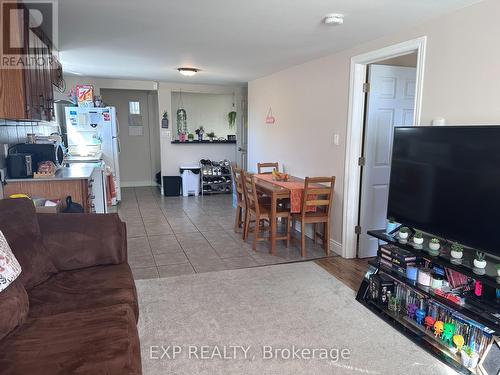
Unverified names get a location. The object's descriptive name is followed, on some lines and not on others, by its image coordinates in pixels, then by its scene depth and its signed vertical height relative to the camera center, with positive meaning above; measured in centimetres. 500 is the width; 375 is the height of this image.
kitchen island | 320 -53
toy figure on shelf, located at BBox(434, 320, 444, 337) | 227 -124
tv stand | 199 -112
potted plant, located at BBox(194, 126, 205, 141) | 775 +0
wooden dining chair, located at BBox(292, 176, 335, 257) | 376 -79
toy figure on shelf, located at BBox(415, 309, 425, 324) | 242 -124
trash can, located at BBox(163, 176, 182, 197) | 725 -109
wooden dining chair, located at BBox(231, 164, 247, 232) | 450 -87
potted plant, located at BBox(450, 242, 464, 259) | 218 -71
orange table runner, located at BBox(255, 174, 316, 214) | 387 -71
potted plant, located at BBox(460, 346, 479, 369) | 202 -129
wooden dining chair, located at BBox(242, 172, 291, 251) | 400 -89
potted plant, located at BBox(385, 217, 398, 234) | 275 -71
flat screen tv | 201 -30
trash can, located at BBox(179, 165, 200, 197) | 728 -98
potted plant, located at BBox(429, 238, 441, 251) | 234 -73
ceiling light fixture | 517 +92
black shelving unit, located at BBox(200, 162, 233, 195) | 739 -98
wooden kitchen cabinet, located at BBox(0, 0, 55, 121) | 238 +35
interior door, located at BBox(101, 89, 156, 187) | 790 -5
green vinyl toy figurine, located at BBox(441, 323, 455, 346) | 221 -125
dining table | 386 -68
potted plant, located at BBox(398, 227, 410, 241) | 255 -71
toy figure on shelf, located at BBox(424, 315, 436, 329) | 234 -125
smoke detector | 261 +88
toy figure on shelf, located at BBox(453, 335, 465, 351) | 213 -124
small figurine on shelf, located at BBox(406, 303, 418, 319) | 250 -125
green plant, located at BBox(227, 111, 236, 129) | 786 +34
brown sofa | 135 -87
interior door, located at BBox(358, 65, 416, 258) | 362 +6
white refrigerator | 575 -5
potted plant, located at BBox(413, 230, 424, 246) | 244 -72
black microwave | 341 -20
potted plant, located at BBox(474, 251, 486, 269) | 203 -72
